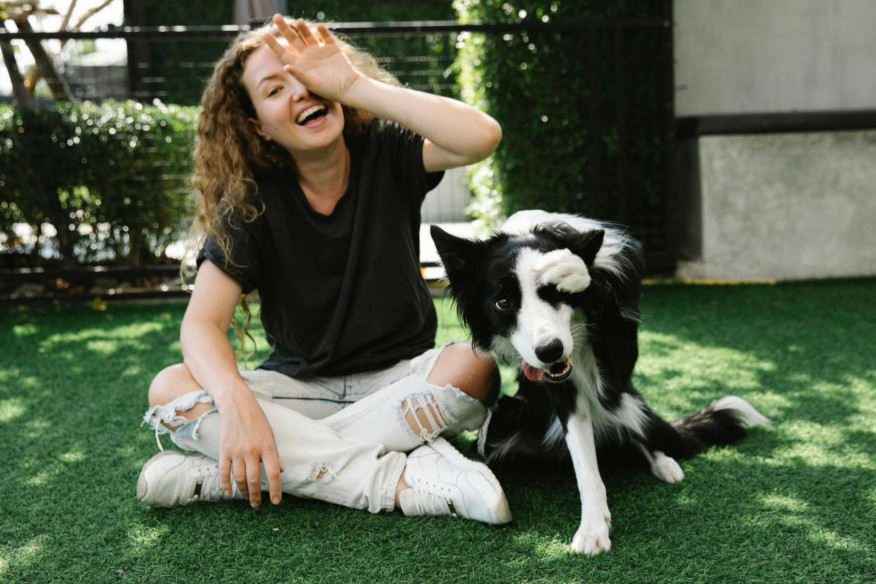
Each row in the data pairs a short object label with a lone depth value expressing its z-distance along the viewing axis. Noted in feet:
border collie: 6.18
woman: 7.16
